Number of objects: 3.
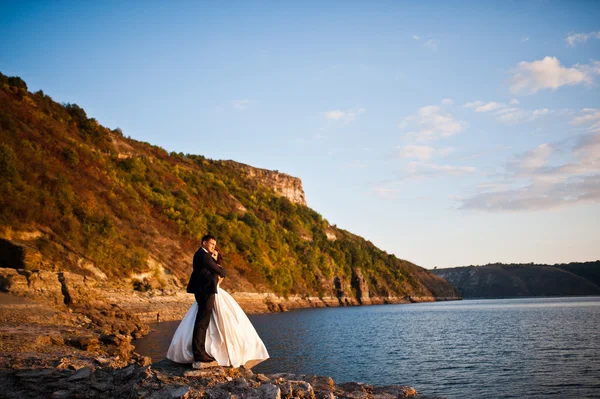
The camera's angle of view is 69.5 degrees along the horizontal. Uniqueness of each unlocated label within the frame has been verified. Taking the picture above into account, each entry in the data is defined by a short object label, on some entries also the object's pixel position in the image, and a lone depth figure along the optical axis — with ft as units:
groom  29.94
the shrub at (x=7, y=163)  121.08
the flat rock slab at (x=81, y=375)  28.66
